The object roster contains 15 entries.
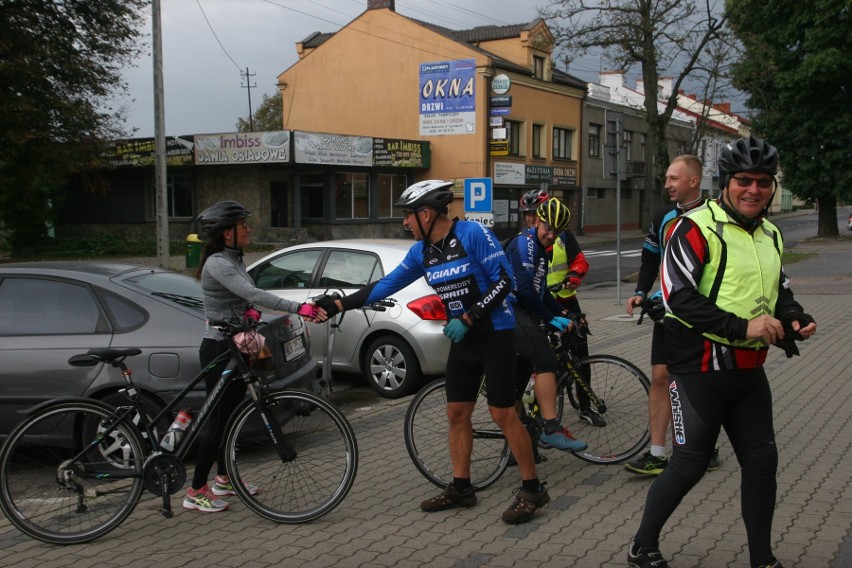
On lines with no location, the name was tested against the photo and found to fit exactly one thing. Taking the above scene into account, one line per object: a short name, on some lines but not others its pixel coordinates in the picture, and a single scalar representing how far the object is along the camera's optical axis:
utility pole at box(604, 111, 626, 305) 15.03
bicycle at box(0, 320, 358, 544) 4.47
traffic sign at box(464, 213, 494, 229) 13.77
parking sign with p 13.59
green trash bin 22.78
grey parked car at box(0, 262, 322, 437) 5.60
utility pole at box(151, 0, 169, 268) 18.47
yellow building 37.41
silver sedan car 8.16
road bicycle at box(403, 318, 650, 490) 5.14
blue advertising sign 39.25
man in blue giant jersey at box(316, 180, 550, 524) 4.55
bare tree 25.31
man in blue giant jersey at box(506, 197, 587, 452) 5.30
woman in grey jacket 4.86
